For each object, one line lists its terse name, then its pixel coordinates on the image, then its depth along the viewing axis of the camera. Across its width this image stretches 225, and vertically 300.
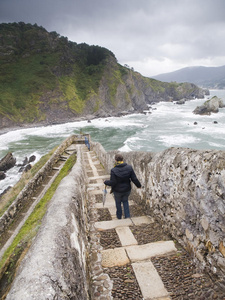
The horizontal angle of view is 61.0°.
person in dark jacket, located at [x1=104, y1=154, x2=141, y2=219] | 5.18
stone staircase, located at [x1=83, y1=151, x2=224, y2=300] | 2.95
